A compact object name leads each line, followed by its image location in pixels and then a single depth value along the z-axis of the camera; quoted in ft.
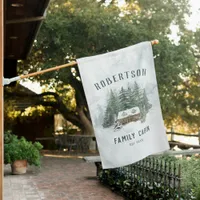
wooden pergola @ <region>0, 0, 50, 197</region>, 21.90
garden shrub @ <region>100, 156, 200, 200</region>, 22.82
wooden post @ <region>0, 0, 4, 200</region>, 13.79
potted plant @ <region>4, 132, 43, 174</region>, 39.50
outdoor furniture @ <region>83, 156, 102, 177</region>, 35.97
